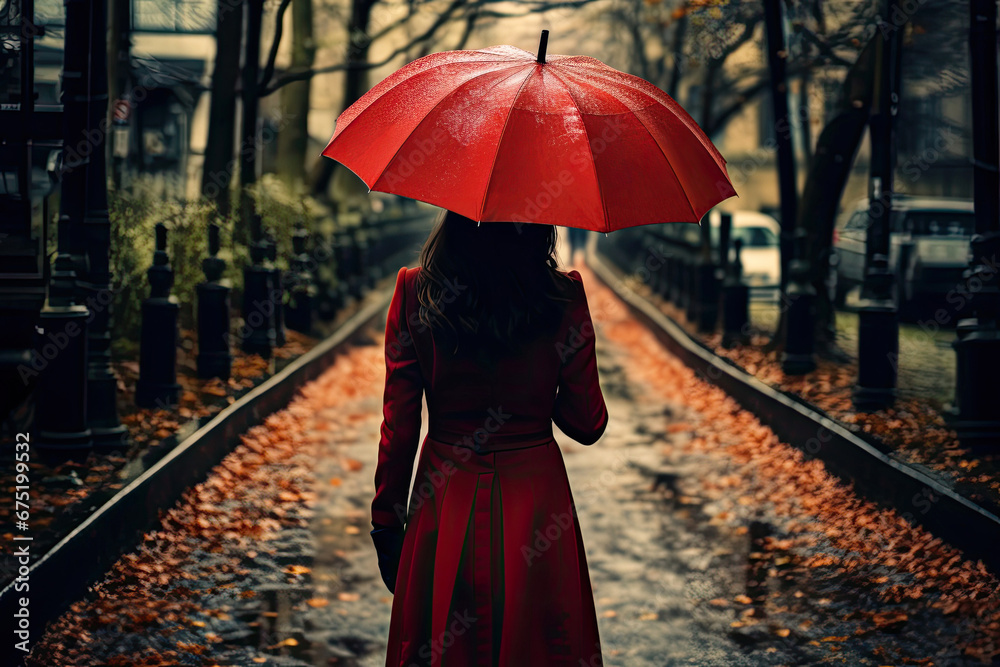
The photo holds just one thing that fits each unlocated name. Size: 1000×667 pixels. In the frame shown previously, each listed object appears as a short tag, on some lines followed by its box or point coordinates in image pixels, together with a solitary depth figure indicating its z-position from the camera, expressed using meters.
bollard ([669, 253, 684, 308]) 18.17
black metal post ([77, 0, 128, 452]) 7.20
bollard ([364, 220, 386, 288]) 21.28
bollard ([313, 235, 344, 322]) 15.46
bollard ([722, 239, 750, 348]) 14.30
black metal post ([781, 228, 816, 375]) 11.41
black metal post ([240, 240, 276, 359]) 11.68
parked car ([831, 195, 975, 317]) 16.52
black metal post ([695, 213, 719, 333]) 15.38
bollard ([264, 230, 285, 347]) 12.05
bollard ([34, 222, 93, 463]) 6.60
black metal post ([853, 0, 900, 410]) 9.23
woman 3.00
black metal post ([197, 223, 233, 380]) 10.03
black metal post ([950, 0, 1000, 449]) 7.52
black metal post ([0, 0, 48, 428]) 5.54
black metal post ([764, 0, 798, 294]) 11.90
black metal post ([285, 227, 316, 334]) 13.36
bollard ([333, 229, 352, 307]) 16.80
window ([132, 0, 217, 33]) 21.12
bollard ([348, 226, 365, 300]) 18.42
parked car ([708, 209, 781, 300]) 19.94
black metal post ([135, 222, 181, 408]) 8.52
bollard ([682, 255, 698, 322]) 16.19
